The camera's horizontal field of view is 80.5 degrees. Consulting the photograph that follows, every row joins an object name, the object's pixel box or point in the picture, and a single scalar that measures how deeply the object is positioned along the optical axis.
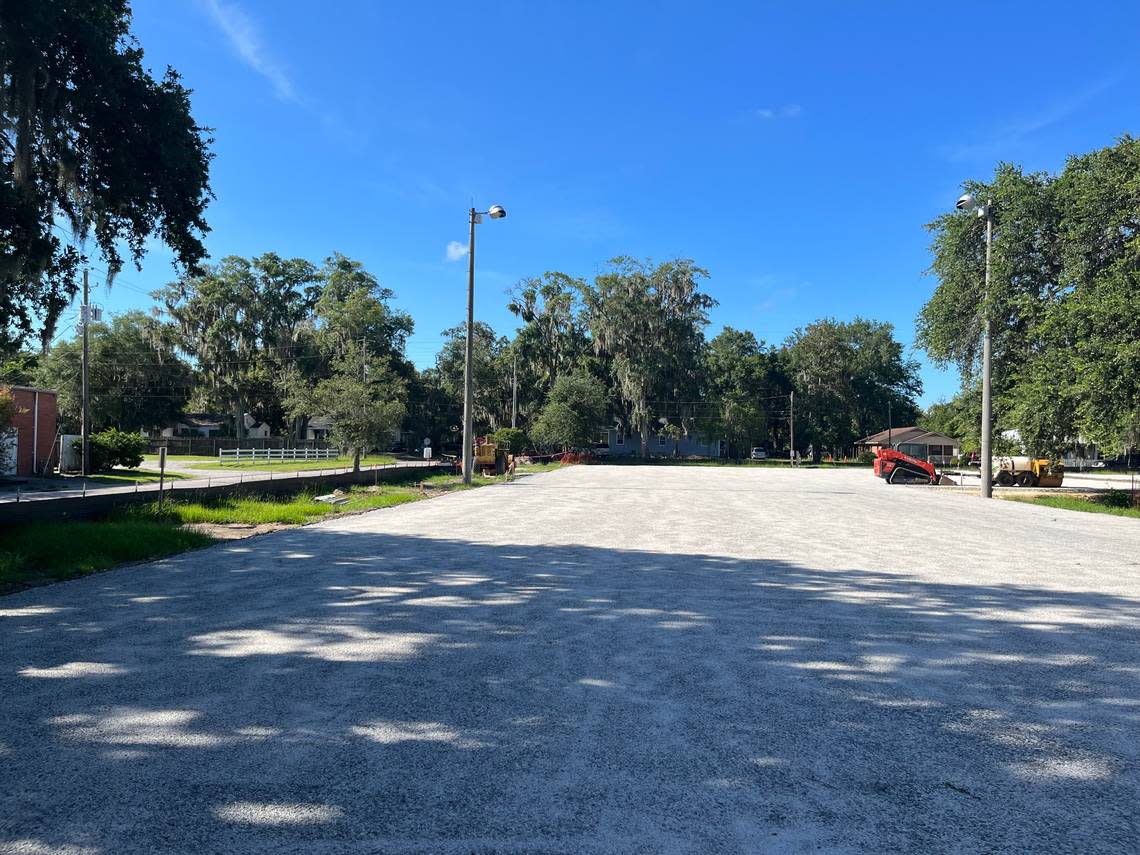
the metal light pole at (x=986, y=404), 23.34
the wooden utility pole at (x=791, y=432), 66.69
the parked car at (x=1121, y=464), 63.71
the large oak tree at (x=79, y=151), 8.91
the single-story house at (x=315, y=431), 67.85
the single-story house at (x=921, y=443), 57.75
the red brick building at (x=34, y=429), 26.33
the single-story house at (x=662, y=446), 74.44
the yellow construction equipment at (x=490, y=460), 33.97
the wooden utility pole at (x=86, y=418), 27.20
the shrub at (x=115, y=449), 29.84
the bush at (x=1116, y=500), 20.14
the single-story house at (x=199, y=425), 68.94
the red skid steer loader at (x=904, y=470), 31.28
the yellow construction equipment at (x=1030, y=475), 32.44
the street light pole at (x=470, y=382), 25.78
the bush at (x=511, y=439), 52.56
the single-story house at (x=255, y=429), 73.00
